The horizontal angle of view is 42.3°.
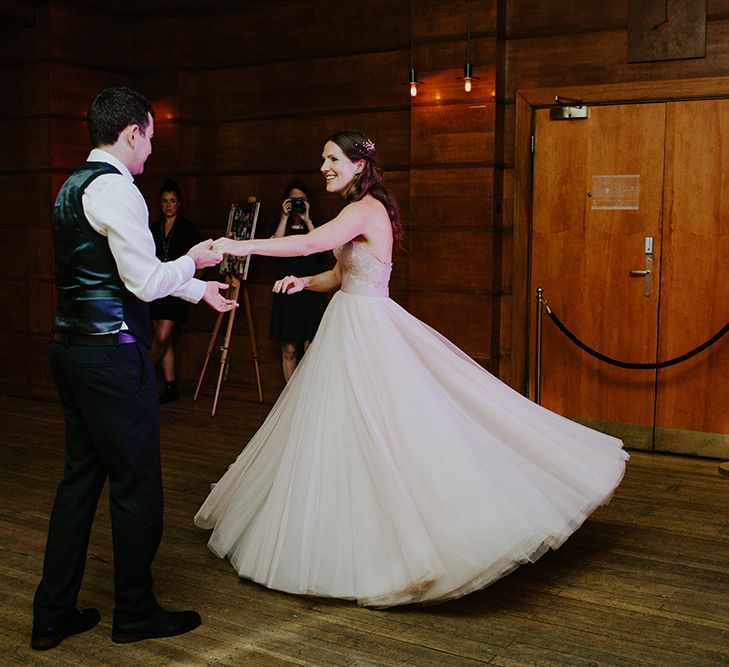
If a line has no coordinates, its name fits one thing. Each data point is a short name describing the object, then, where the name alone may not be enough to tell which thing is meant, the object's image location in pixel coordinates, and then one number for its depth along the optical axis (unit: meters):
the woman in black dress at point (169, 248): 7.45
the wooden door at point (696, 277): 5.70
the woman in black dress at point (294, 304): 6.91
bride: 3.30
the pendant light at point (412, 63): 6.36
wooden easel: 6.97
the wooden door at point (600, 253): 5.92
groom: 2.87
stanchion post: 6.31
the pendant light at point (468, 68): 6.14
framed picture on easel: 7.02
